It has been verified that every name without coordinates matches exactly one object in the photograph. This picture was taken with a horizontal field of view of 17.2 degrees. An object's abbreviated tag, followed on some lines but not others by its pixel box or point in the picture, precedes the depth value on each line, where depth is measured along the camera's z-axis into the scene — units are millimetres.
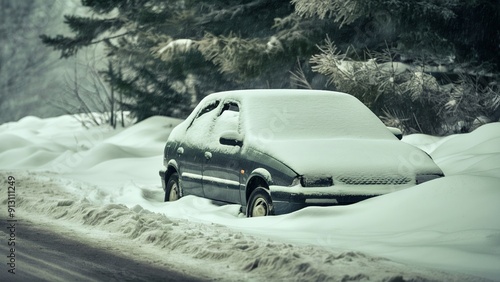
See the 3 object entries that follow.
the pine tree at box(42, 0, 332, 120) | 32559
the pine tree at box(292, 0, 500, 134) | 27338
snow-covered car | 16748
